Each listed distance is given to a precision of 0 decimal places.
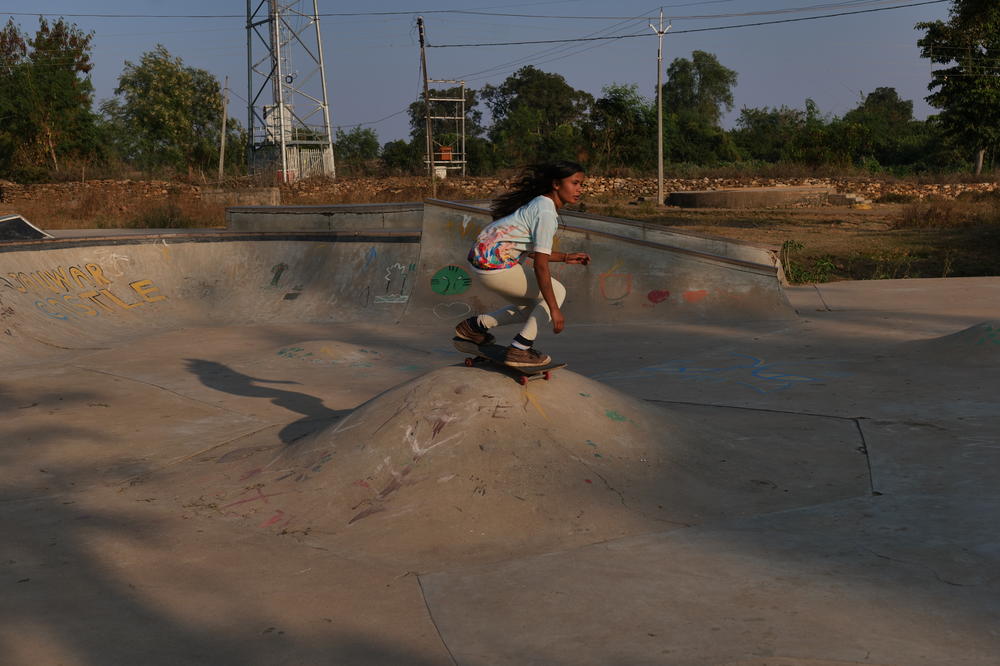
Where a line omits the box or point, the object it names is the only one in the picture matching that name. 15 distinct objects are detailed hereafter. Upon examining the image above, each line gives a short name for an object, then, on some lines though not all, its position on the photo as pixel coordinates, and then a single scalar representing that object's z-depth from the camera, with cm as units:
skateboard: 498
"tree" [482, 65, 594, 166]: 6075
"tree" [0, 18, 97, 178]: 3978
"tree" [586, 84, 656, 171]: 4344
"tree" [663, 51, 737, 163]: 8831
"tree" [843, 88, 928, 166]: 4938
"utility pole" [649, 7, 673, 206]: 3272
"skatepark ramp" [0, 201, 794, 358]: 1045
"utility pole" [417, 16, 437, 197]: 3494
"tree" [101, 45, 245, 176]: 5781
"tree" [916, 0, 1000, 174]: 3566
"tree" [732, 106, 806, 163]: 5116
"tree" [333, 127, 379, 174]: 6502
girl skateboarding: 469
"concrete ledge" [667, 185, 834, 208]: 2986
